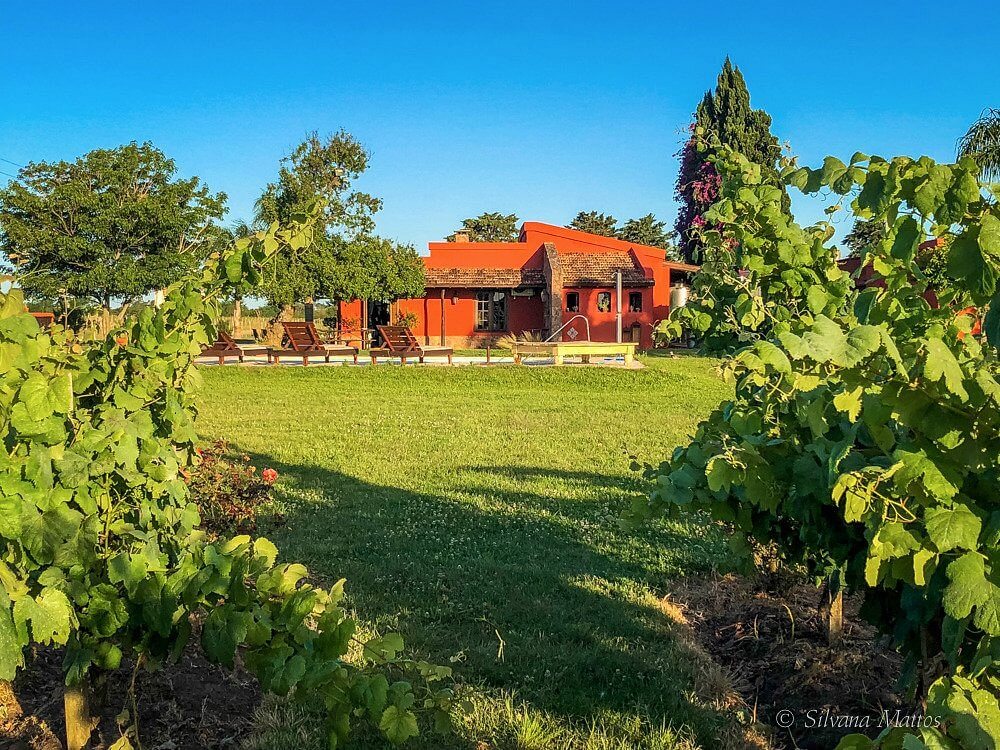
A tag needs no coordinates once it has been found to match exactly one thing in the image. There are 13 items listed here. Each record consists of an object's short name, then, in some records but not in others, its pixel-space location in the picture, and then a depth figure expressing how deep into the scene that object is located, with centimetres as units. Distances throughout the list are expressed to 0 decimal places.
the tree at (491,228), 6450
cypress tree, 4016
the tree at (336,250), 2648
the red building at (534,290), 2947
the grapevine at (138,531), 190
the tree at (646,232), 5850
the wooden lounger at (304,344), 1930
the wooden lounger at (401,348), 1948
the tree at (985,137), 1656
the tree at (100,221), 2919
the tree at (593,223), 6406
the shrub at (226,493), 521
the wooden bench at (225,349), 1920
